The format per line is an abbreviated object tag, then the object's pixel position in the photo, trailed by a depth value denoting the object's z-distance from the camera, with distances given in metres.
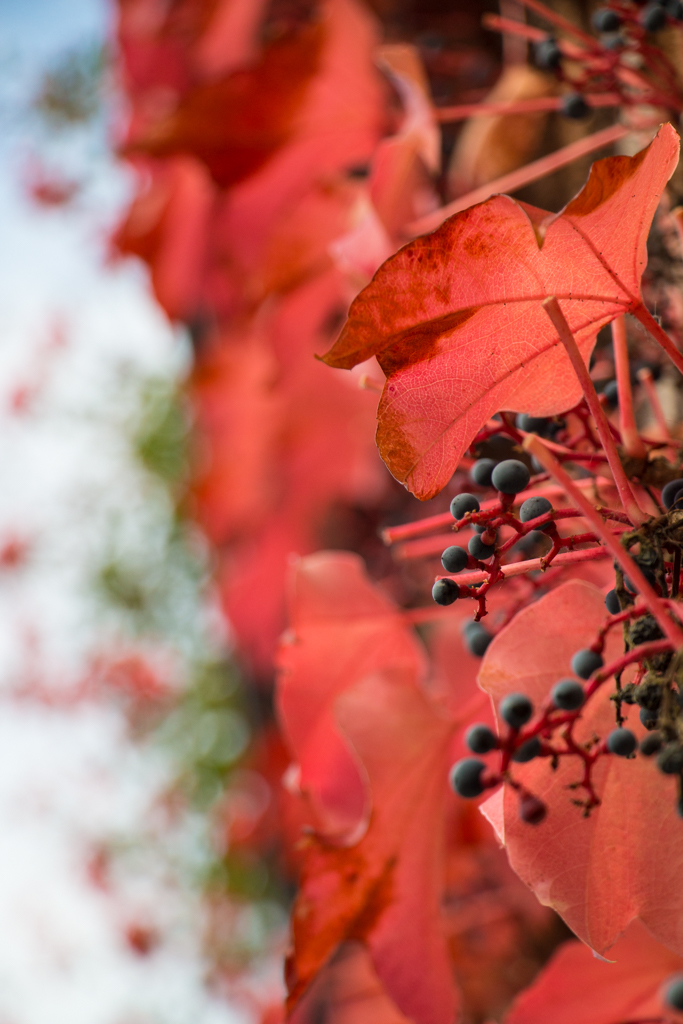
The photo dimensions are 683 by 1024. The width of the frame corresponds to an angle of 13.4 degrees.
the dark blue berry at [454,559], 0.66
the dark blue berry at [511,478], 0.66
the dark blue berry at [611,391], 0.72
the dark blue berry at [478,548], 0.65
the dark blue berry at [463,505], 0.66
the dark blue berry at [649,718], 0.64
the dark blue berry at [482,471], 0.69
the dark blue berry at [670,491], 0.67
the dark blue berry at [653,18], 0.74
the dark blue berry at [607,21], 0.75
